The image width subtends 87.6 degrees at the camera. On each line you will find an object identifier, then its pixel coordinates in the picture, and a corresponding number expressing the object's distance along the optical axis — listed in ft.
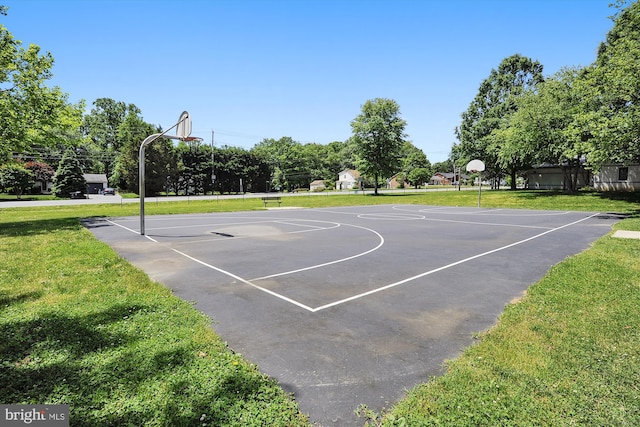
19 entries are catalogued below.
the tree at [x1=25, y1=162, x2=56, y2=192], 169.48
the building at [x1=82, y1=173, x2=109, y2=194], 214.28
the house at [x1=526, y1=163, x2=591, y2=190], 142.41
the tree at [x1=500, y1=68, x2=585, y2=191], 99.57
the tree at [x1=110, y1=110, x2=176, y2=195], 168.66
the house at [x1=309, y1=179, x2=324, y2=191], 293.00
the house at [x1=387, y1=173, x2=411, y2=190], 305.20
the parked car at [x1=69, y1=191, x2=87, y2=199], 149.38
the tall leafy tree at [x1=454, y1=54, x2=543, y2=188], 146.00
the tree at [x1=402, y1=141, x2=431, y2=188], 278.87
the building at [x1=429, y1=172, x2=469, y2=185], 373.73
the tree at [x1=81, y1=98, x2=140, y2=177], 247.91
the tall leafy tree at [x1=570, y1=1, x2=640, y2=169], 57.77
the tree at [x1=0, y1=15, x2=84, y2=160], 53.16
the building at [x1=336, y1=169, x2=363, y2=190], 305.12
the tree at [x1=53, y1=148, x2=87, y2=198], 153.58
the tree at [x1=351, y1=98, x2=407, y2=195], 157.17
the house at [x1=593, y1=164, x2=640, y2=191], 121.80
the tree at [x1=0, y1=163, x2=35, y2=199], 141.59
